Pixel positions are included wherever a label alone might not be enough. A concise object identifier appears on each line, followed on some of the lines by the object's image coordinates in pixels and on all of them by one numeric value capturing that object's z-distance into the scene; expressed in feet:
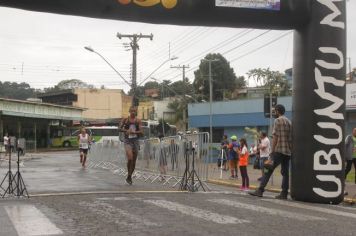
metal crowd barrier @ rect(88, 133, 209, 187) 52.26
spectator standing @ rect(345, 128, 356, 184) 51.58
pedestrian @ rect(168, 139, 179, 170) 54.80
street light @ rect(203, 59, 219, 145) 151.03
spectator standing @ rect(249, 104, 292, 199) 36.63
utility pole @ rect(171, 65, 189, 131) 210.86
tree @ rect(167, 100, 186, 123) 279.08
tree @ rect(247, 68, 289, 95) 225.97
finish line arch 34.81
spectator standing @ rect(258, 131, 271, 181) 54.03
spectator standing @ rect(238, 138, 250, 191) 48.16
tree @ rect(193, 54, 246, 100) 271.08
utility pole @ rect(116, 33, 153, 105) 139.85
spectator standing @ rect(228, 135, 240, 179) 66.80
